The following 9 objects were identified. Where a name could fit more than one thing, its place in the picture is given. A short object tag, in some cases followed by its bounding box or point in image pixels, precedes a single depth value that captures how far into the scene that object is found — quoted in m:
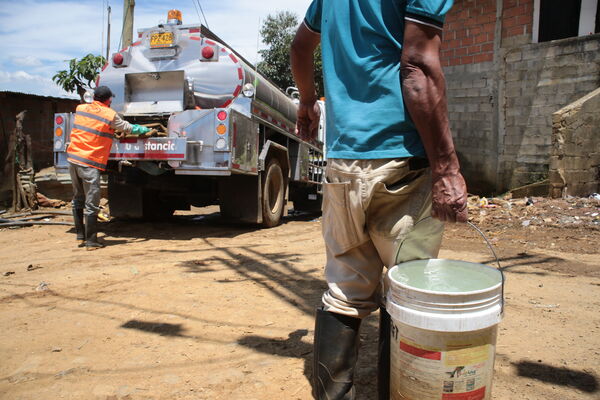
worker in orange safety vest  5.00
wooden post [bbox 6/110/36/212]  8.24
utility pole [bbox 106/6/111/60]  14.34
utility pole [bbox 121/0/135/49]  9.60
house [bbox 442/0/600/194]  9.22
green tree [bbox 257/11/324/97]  18.88
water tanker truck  5.17
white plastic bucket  1.33
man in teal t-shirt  1.48
